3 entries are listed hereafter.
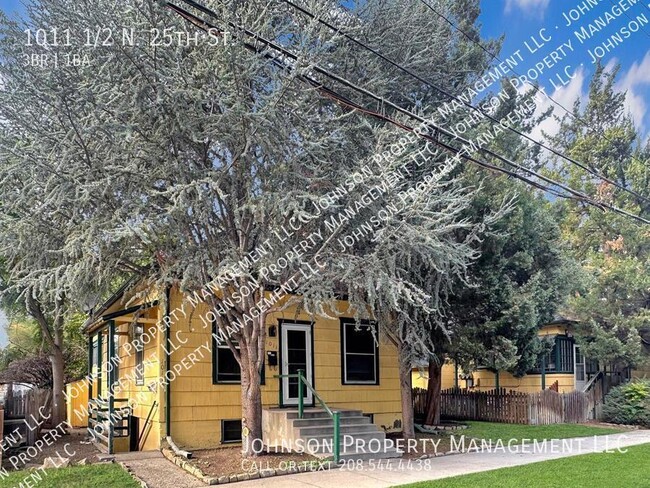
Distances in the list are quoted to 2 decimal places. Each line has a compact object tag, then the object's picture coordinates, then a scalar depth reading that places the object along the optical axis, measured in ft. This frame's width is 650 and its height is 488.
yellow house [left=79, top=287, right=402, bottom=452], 37.68
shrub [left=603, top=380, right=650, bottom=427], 54.24
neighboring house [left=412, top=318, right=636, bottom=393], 62.59
